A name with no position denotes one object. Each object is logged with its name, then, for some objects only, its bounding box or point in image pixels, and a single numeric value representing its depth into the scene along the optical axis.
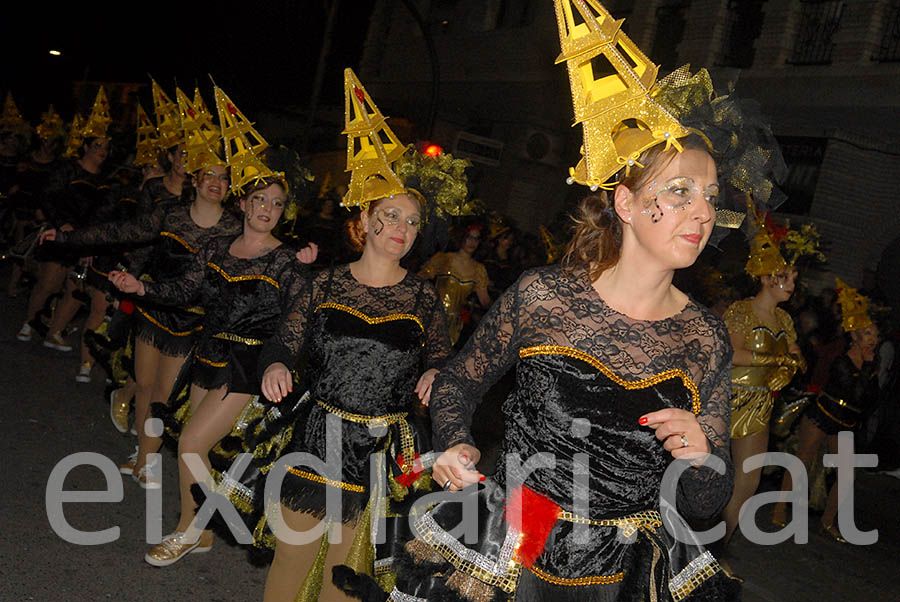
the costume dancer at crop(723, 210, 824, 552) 6.47
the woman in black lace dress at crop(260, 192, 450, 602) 3.89
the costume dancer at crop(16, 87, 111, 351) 9.19
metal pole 13.58
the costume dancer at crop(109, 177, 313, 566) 4.76
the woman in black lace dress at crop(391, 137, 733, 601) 2.67
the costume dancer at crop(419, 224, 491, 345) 10.22
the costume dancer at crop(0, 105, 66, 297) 12.50
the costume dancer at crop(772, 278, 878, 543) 7.68
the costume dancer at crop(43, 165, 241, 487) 5.88
